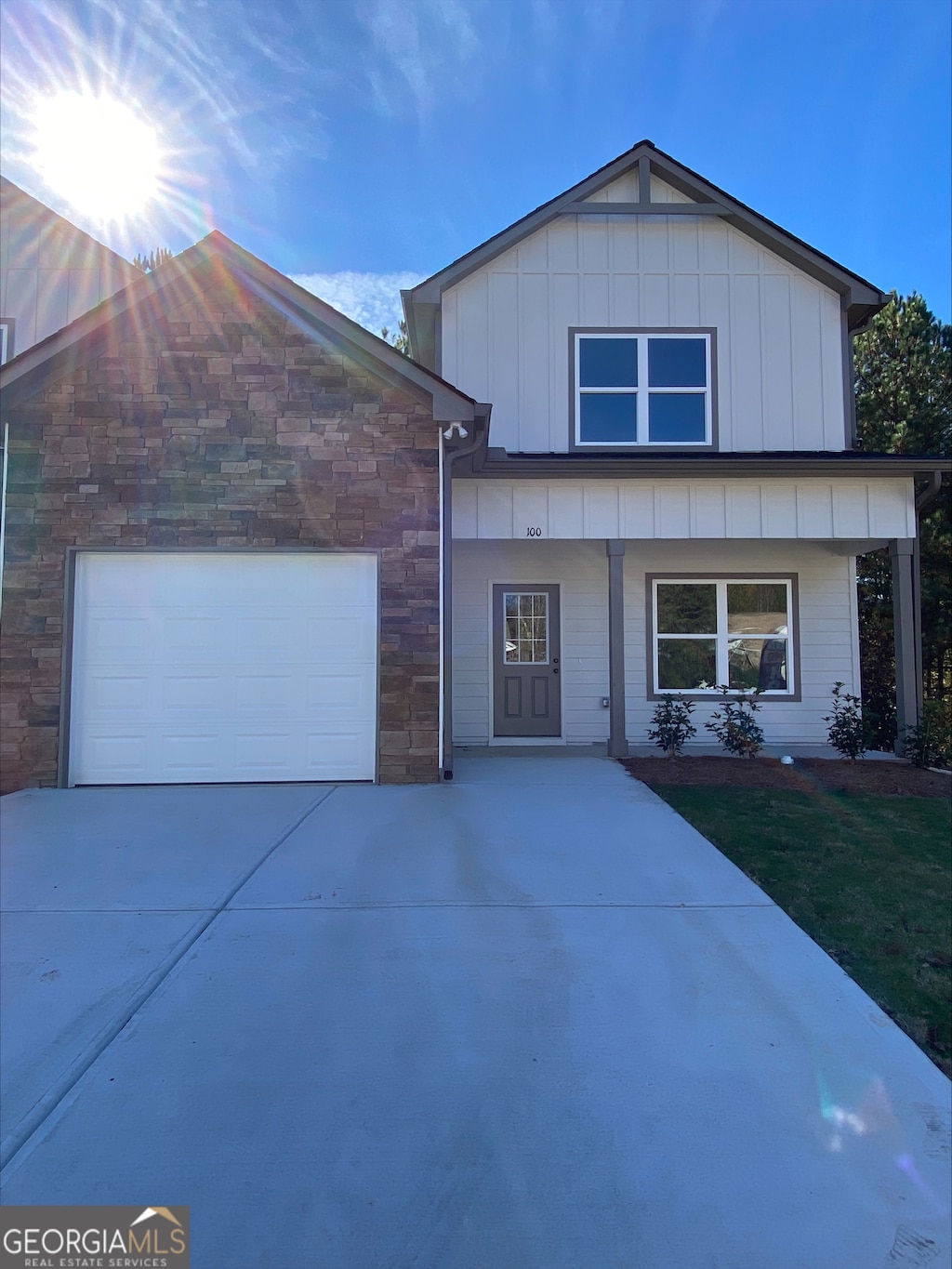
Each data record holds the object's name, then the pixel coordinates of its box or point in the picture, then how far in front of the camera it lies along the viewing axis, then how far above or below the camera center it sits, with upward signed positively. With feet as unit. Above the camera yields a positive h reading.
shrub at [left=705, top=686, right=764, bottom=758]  29.50 -2.81
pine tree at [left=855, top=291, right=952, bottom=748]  45.24 +15.89
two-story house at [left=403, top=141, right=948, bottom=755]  32.09 +11.36
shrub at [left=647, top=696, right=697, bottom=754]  29.50 -2.63
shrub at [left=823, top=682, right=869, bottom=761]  29.43 -2.78
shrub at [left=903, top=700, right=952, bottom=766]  28.84 -3.18
